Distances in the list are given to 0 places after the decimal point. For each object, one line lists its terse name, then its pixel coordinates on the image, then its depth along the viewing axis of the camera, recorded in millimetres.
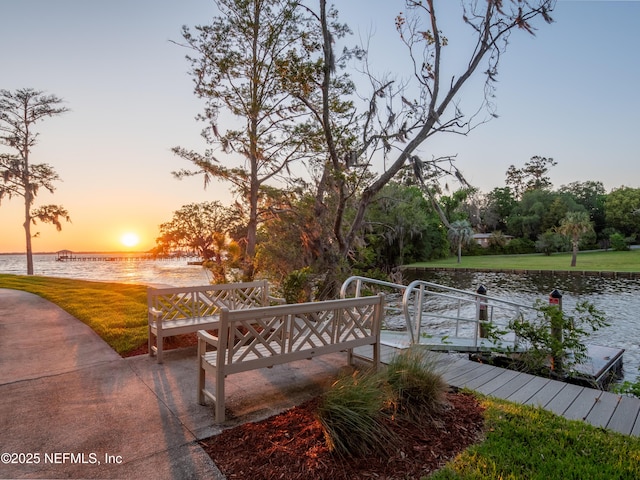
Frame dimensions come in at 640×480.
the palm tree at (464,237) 37738
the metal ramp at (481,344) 5047
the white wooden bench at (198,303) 4379
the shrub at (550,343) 4793
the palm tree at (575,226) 32244
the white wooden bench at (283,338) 2840
